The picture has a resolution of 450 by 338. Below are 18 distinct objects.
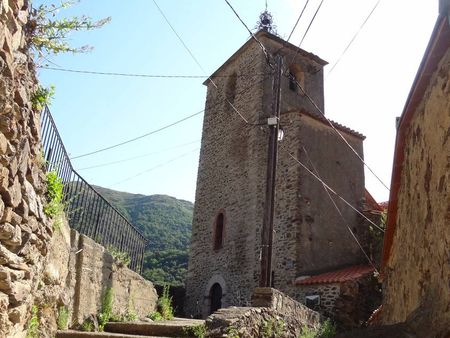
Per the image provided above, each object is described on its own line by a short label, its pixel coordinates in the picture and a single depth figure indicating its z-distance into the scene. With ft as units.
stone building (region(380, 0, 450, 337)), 11.09
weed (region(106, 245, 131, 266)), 25.77
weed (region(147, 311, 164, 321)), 29.43
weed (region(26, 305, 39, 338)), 13.82
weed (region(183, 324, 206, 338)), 20.87
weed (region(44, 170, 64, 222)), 15.15
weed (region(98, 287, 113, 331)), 22.46
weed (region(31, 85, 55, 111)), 12.45
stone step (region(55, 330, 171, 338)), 17.92
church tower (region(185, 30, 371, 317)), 42.68
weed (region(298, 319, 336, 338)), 25.28
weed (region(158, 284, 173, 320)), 31.84
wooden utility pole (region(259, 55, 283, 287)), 29.53
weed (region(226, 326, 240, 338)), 19.21
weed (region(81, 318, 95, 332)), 20.30
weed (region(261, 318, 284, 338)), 22.33
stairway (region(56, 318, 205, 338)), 21.88
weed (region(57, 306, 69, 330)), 18.17
